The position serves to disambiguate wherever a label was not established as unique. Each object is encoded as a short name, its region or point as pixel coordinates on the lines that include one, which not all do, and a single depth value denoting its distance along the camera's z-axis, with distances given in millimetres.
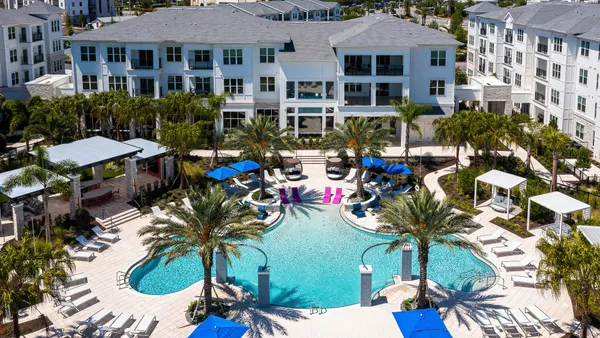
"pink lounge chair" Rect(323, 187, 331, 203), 41125
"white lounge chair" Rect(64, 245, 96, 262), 32281
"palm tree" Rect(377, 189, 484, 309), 26422
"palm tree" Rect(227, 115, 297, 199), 39656
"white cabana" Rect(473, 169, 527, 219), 37438
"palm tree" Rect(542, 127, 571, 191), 38844
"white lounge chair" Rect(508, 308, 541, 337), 25219
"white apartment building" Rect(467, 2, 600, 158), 49969
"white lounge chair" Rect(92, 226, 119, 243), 34469
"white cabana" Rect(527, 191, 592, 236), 33844
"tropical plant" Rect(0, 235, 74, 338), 22031
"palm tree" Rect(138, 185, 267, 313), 26094
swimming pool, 29781
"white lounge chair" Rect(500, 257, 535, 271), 30891
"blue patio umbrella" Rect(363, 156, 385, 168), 42656
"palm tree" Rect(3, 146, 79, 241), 31891
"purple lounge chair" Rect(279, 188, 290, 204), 40906
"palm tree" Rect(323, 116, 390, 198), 39781
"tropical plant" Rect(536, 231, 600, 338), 22547
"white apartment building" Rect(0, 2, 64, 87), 61938
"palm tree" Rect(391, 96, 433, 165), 44594
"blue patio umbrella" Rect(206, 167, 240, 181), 41219
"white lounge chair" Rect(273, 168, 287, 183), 44812
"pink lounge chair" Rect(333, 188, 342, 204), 40991
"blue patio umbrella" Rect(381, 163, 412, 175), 42156
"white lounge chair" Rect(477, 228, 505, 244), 34188
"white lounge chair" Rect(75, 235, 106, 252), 33375
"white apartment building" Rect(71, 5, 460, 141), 51219
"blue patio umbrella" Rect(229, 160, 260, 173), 42175
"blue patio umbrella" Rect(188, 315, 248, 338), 23089
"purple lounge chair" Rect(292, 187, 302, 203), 41094
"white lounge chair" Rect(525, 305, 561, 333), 25484
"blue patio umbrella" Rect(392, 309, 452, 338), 23062
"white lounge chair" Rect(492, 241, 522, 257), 32688
